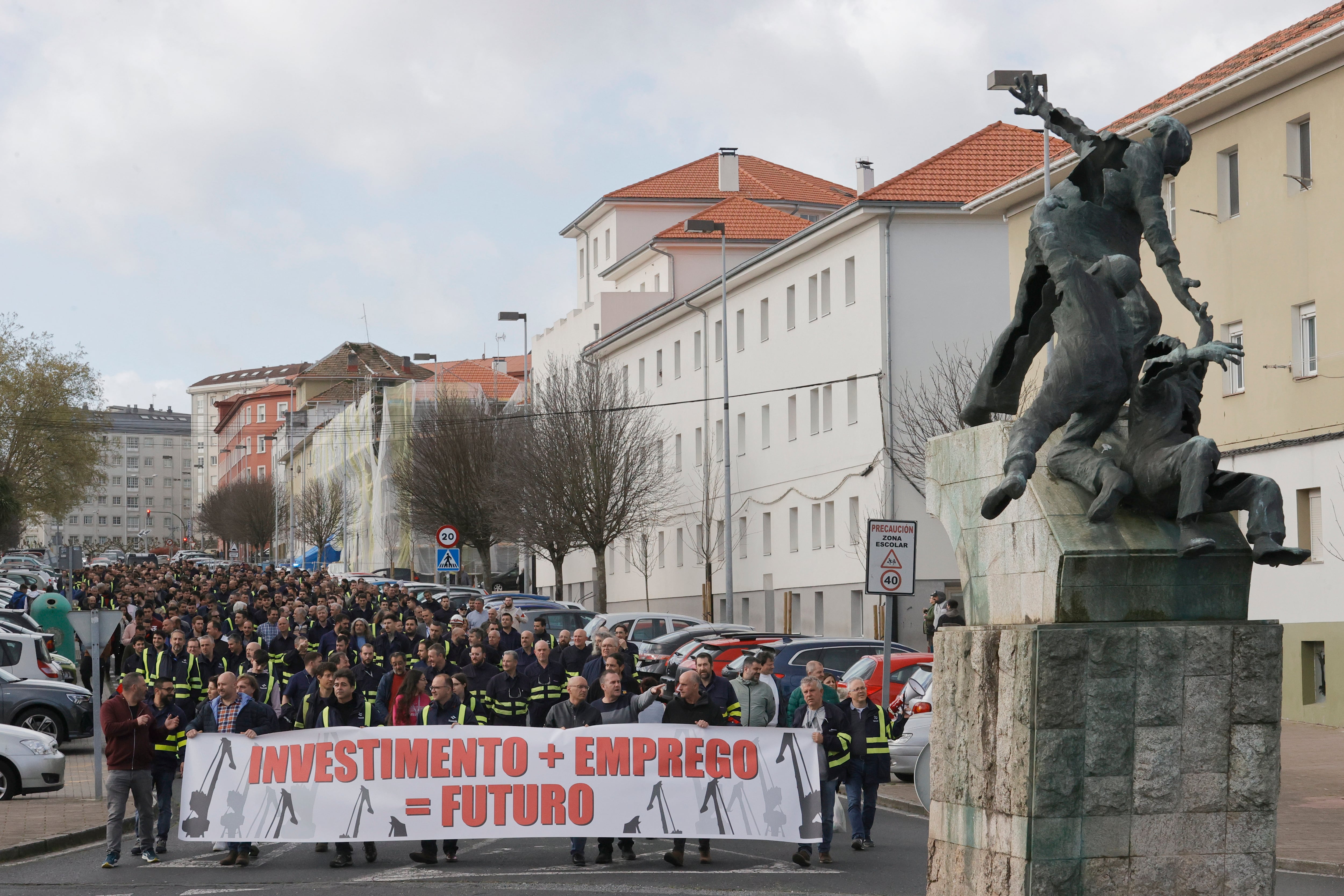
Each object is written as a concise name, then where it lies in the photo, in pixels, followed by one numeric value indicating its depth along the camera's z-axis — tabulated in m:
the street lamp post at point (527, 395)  61.29
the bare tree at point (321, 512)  104.94
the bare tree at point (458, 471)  64.38
